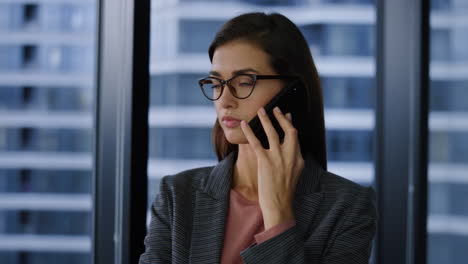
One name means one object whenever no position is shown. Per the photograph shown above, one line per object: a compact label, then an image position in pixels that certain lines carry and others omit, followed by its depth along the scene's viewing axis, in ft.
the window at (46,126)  6.05
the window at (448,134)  6.23
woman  4.94
